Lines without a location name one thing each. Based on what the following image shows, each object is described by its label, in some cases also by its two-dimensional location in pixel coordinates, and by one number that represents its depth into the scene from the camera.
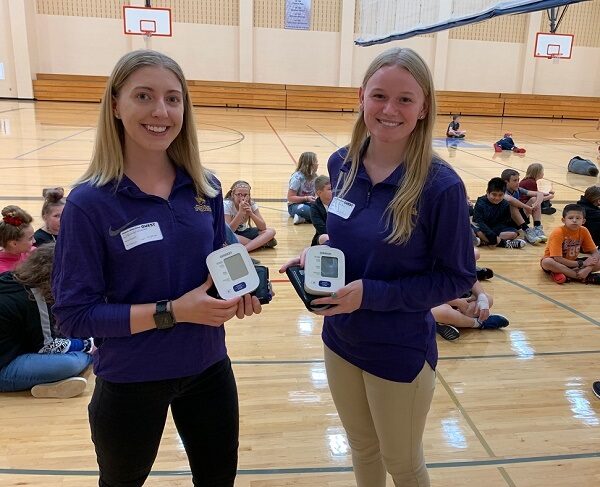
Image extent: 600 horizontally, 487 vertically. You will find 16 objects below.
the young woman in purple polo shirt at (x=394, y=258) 1.51
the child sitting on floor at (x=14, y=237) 3.60
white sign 20.12
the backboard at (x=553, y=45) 18.98
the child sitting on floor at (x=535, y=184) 7.30
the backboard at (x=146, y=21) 18.31
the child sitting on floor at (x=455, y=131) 15.23
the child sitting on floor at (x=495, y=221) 6.04
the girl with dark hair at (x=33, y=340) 2.89
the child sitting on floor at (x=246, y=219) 5.47
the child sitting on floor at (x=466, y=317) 3.77
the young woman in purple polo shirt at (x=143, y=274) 1.37
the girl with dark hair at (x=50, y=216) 4.18
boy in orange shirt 4.96
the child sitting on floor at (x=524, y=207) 6.27
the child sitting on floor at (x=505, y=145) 13.11
